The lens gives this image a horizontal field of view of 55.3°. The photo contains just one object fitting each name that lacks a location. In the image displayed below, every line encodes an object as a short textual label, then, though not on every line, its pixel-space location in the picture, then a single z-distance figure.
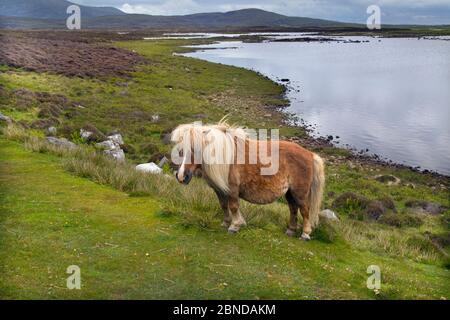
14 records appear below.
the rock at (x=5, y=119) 17.88
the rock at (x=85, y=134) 20.97
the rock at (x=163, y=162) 17.73
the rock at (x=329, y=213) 13.42
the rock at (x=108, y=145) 19.41
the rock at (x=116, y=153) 17.36
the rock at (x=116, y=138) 22.03
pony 6.79
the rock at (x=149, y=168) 13.41
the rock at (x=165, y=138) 24.98
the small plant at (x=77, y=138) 19.61
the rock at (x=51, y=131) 19.84
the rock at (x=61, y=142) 15.09
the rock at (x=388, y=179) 21.83
